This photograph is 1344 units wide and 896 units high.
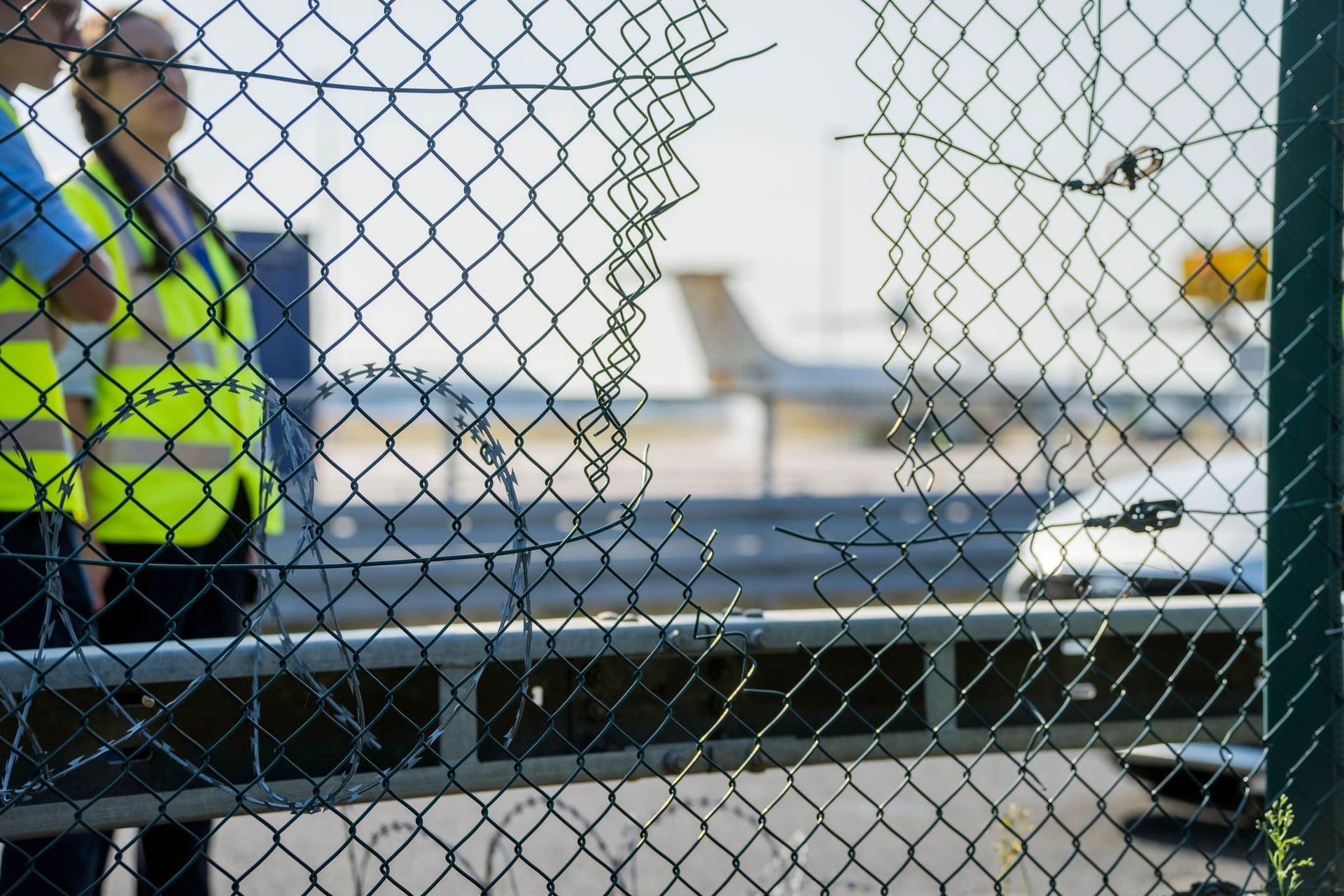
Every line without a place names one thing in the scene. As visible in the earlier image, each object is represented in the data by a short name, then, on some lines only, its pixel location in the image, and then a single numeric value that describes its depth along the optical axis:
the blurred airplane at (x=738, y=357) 34.50
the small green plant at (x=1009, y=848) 2.37
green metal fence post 2.51
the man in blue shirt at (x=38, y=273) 2.05
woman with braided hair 2.54
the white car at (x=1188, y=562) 3.81
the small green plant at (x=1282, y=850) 2.36
